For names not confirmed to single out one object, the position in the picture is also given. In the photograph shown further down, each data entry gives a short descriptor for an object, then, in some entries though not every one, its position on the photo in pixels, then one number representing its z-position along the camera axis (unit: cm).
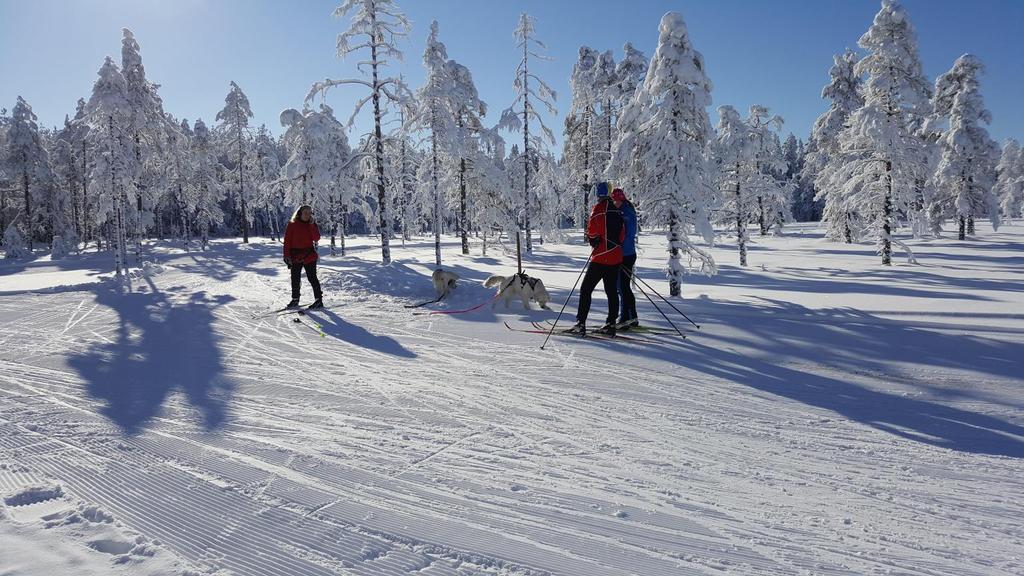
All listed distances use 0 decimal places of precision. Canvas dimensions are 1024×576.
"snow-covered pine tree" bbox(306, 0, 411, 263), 1894
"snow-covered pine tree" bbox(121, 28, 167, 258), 2644
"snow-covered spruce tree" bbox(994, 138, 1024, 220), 6481
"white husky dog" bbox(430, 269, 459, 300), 1159
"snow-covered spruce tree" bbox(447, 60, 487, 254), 2622
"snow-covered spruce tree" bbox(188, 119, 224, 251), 4212
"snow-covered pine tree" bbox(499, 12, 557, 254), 2470
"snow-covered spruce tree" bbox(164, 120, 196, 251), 3628
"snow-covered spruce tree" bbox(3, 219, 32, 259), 3816
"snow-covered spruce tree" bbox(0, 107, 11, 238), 4167
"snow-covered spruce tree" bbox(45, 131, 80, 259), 4716
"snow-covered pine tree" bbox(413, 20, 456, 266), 2311
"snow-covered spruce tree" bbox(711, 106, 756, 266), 2539
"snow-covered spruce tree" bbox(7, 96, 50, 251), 4072
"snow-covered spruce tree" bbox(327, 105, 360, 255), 3134
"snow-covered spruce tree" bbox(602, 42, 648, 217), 3020
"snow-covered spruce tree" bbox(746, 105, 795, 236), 2691
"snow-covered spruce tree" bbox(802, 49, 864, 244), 3291
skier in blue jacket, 759
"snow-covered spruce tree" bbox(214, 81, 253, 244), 4119
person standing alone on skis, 1049
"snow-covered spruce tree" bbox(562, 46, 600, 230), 3238
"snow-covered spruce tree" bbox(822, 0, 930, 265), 2112
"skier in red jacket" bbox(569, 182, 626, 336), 727
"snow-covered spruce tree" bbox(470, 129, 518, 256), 2681
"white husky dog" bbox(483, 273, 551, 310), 1002
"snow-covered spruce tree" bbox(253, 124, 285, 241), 5178
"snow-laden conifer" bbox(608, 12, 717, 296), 1266
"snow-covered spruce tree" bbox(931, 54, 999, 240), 3247
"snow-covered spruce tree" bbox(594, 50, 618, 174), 3209
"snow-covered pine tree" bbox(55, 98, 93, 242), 4300
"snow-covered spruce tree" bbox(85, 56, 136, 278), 2297
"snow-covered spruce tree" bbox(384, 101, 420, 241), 2023
